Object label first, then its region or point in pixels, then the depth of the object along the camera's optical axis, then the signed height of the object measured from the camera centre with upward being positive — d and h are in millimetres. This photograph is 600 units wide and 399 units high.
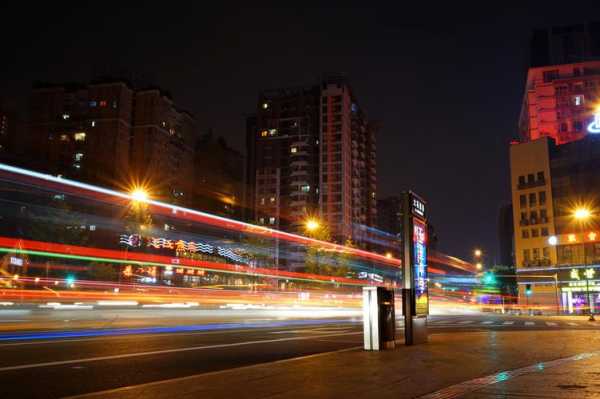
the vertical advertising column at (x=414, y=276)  14398 +315
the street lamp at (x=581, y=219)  71000 +9030
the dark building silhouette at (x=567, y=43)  99625 +44538
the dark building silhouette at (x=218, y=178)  124750 +25663
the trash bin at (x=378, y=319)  12953 -754
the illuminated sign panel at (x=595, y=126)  55506 +16593
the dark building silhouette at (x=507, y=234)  184638 +18528
